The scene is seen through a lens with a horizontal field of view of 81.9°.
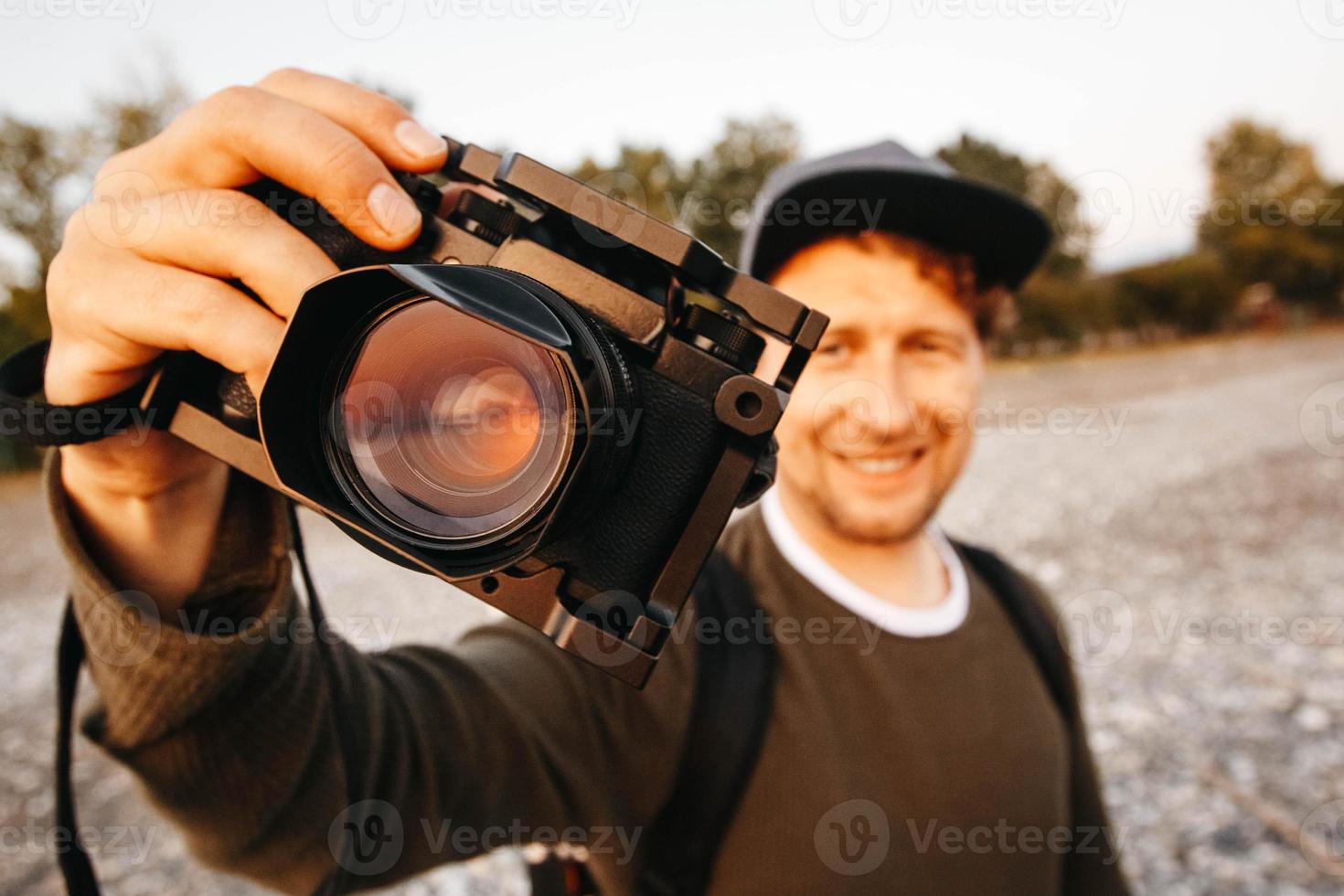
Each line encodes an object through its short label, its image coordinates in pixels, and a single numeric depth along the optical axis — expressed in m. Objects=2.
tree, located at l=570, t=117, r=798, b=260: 14.96
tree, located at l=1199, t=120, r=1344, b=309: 34.78
